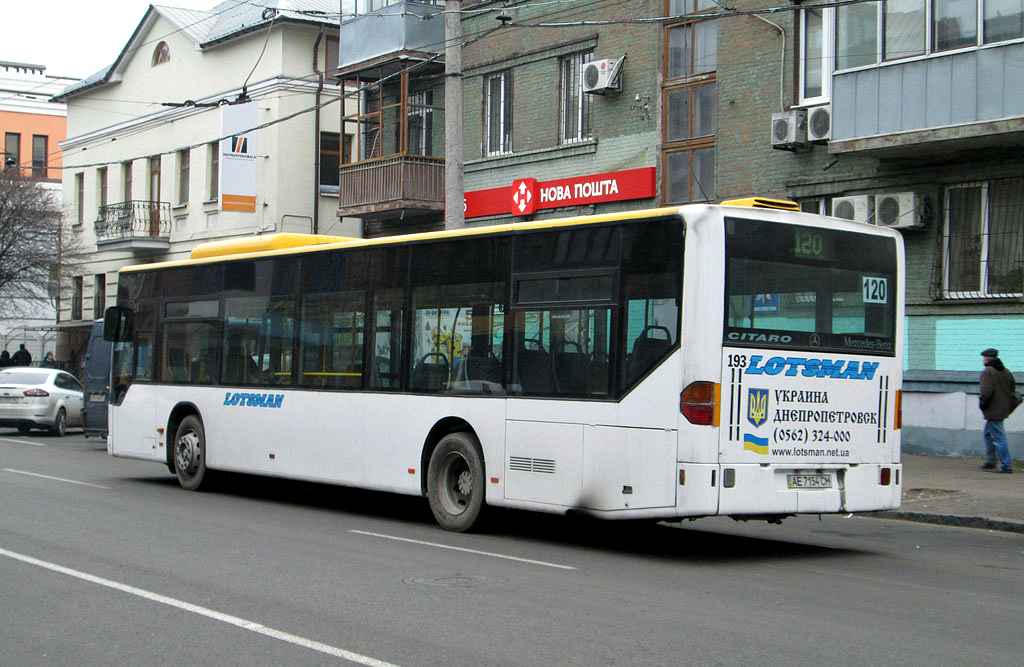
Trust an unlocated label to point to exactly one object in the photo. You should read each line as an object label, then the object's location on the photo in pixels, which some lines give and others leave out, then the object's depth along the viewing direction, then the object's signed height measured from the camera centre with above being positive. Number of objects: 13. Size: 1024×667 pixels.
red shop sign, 23.23 +3.14
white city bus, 9.88 -0.14
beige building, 34.34 +6.02
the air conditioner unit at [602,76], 23.38 +5.23
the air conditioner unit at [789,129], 20.11 +3.70
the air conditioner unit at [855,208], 19.36 +2.34
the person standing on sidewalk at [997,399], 16.59 -0.54
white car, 26.77 -1.35
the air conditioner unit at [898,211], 18.67 +2.23
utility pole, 18.14 +3.22
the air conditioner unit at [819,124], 19.64 +3.70
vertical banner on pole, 31.75 +4.74
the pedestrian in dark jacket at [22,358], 40.66 -0.66
